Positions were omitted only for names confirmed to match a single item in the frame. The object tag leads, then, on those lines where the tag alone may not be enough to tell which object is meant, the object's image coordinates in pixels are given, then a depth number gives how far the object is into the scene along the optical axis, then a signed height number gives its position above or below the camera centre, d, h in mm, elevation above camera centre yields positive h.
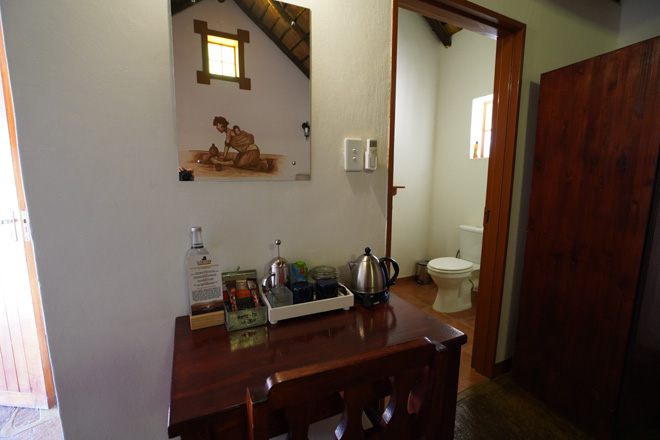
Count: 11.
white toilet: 2584 -844
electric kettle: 1133 -389
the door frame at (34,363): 1334 -1001
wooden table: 625 -495
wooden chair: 482 -392
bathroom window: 2922 +516
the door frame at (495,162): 1417 +96
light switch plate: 1203 +95
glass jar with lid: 1072 -388
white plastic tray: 978 -458
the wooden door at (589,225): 1250 -226
